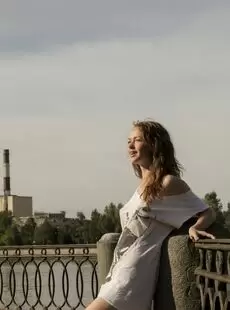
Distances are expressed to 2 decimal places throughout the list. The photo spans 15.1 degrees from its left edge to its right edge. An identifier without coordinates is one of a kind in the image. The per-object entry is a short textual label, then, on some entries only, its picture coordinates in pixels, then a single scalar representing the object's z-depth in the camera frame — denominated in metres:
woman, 3.60
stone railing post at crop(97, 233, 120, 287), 5.49
